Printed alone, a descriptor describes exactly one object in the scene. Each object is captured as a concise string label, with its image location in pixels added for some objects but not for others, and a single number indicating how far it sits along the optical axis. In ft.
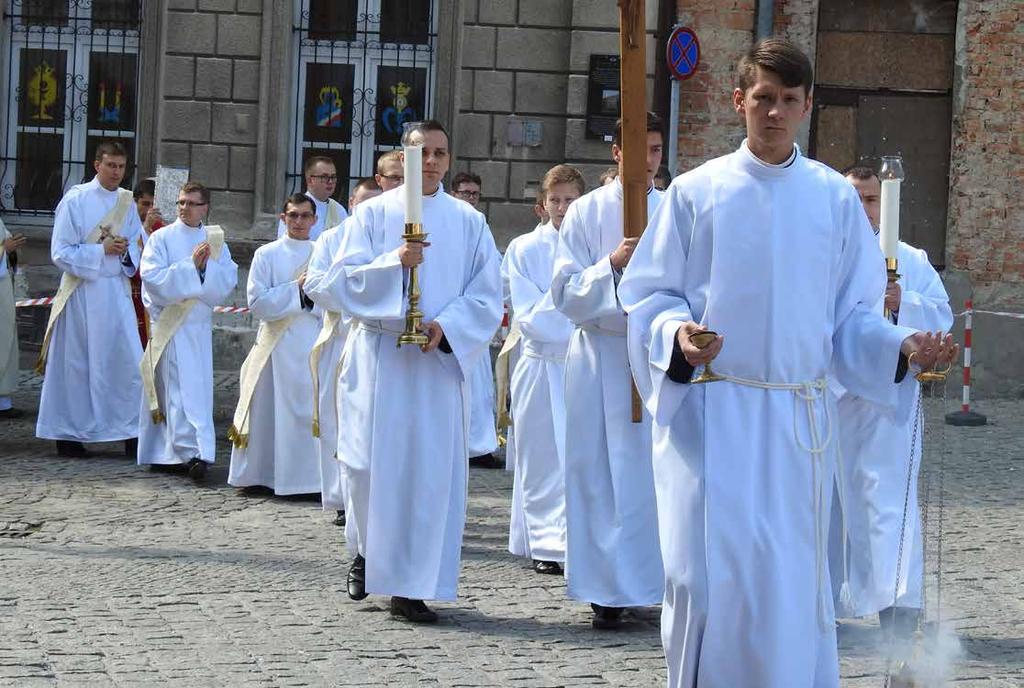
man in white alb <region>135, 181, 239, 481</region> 37.32
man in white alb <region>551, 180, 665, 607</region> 23.30
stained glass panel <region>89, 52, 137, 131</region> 57.21
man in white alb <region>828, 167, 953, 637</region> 22.49
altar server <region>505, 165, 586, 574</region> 27.73
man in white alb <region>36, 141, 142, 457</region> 40.60
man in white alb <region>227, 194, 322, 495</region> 35.47
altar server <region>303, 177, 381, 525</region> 31.48
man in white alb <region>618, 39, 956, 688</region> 15.55
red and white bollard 46.50
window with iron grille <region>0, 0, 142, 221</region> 57.00
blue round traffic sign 51.70
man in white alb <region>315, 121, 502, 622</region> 23.79
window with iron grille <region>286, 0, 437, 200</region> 56.03
